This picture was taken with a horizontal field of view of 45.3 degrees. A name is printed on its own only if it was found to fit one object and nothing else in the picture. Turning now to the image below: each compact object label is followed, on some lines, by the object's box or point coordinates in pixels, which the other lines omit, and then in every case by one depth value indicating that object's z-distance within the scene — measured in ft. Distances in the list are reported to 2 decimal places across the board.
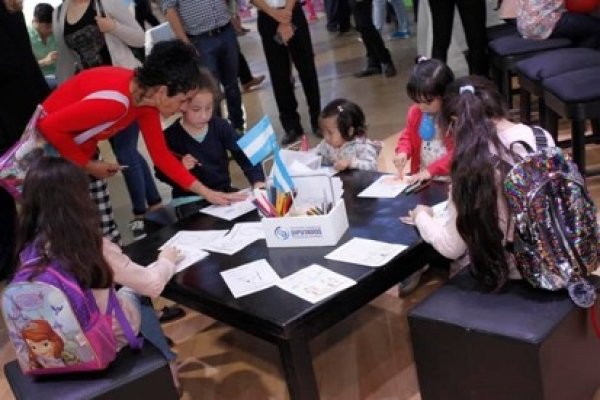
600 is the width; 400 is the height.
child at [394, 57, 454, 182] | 8.05
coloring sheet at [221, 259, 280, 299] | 6.28
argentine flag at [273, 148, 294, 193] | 7.06
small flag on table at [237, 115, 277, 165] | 7.65
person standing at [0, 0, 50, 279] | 10.20
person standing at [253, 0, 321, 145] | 14.35
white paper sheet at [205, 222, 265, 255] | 7.19
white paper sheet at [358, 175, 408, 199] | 7.73
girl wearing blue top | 9.18
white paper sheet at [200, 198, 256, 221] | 8.11
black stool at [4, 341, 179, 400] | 5.73
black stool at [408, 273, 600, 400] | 5.49
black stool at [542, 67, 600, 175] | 9.39
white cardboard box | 6.71
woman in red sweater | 8.01
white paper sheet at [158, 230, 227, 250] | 7.43
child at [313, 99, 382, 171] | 9.37
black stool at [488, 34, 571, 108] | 11.87
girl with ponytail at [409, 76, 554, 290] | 5.83
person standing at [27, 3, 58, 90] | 16.52
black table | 5.82
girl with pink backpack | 5.67
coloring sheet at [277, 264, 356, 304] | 5.95
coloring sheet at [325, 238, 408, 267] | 6.33
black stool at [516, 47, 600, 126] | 10.32
